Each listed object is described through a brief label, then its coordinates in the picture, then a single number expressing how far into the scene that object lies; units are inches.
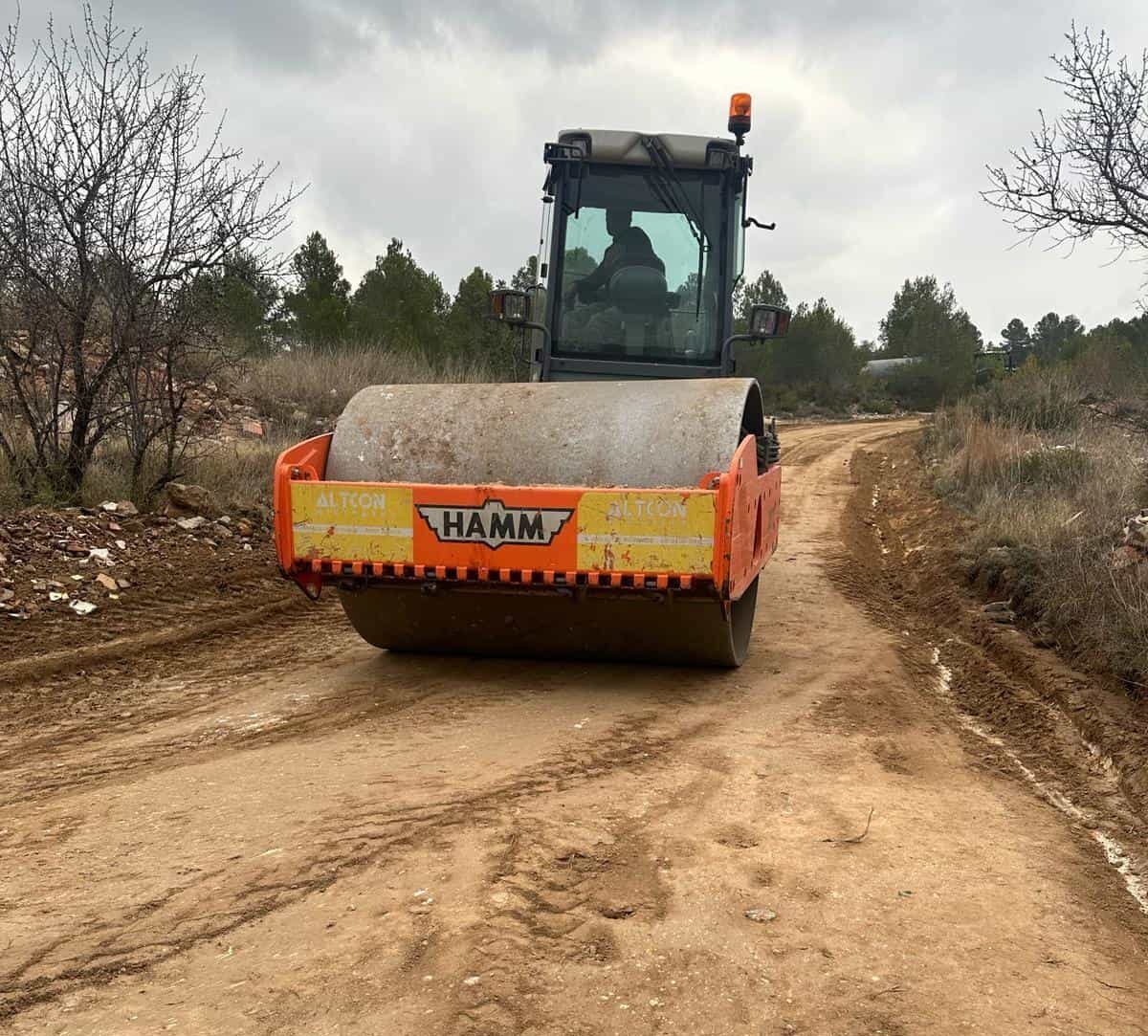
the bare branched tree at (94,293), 341.4
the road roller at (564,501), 200.8
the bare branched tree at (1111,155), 323.6
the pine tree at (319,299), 1043.9
